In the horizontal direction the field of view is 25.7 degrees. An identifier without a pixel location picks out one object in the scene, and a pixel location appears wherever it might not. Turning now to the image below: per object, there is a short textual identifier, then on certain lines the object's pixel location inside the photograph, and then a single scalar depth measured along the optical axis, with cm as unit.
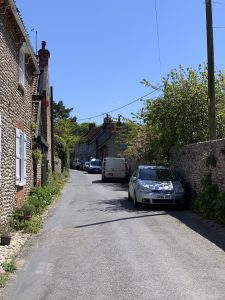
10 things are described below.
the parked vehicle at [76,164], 7981
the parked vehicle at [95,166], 6131
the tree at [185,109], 2062
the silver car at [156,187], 1733
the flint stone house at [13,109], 1176
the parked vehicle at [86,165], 6450
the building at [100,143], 6814
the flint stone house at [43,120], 2014
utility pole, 1761
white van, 3841
